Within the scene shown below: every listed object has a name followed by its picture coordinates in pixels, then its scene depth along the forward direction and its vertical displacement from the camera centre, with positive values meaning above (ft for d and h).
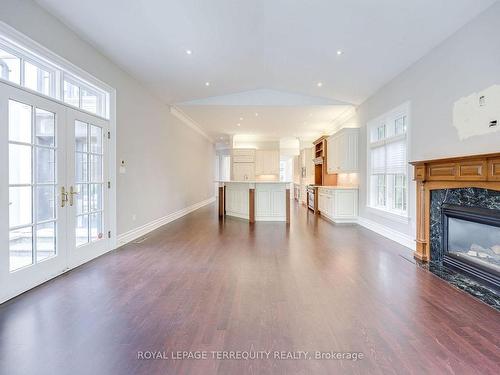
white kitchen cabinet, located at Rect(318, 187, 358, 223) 21.98 -1.51
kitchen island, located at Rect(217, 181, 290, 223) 22.52 -1.21
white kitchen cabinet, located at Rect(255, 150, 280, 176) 36.70 +3.52
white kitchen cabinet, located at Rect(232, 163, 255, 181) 36.42 +2.22
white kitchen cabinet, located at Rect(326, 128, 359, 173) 21.58 +3.15
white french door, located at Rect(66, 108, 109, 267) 11.19 +0.07
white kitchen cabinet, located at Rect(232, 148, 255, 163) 36.27 +4.44
